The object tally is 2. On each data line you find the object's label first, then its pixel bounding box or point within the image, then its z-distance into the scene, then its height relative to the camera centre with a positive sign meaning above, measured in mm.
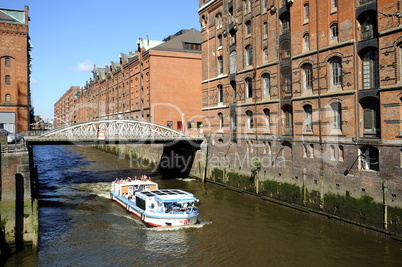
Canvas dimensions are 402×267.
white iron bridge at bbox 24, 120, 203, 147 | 31469 +122
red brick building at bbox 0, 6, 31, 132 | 42812 +8675
